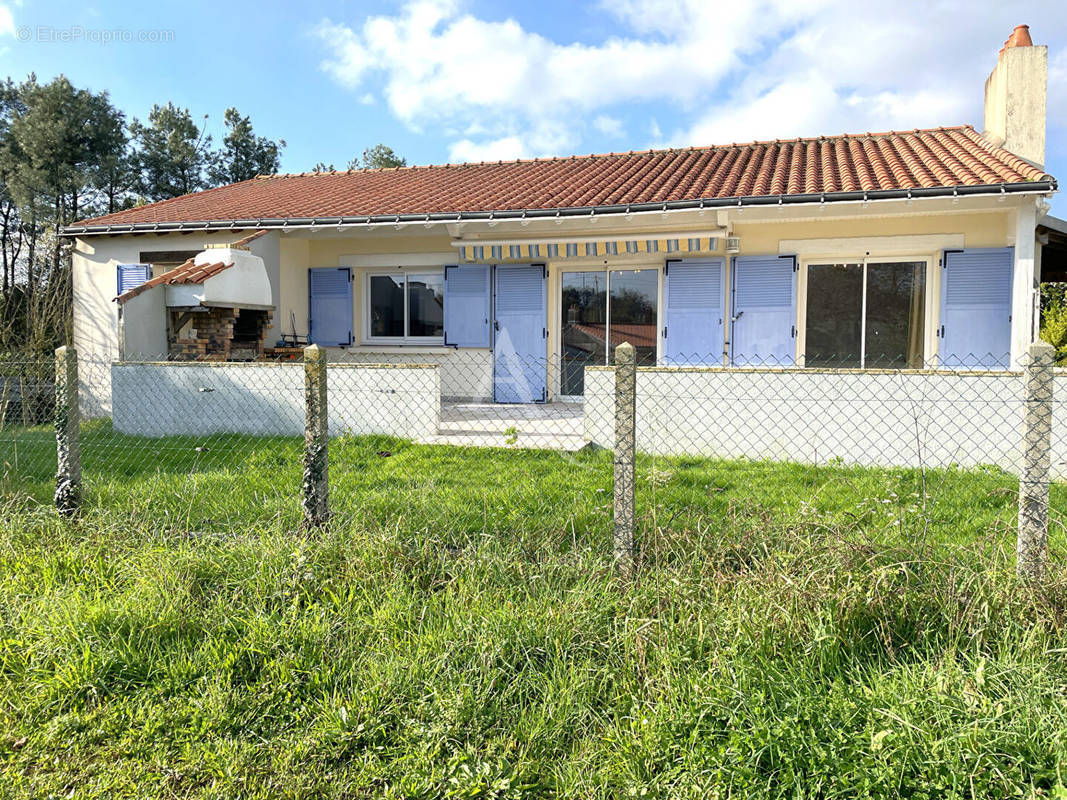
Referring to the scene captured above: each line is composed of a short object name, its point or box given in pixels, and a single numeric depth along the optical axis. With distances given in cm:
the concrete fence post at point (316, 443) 474
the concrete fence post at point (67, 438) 560
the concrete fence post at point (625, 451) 423
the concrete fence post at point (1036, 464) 368
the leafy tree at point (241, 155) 3516
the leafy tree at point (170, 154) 3200
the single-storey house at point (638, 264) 1123
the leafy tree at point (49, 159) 2720
